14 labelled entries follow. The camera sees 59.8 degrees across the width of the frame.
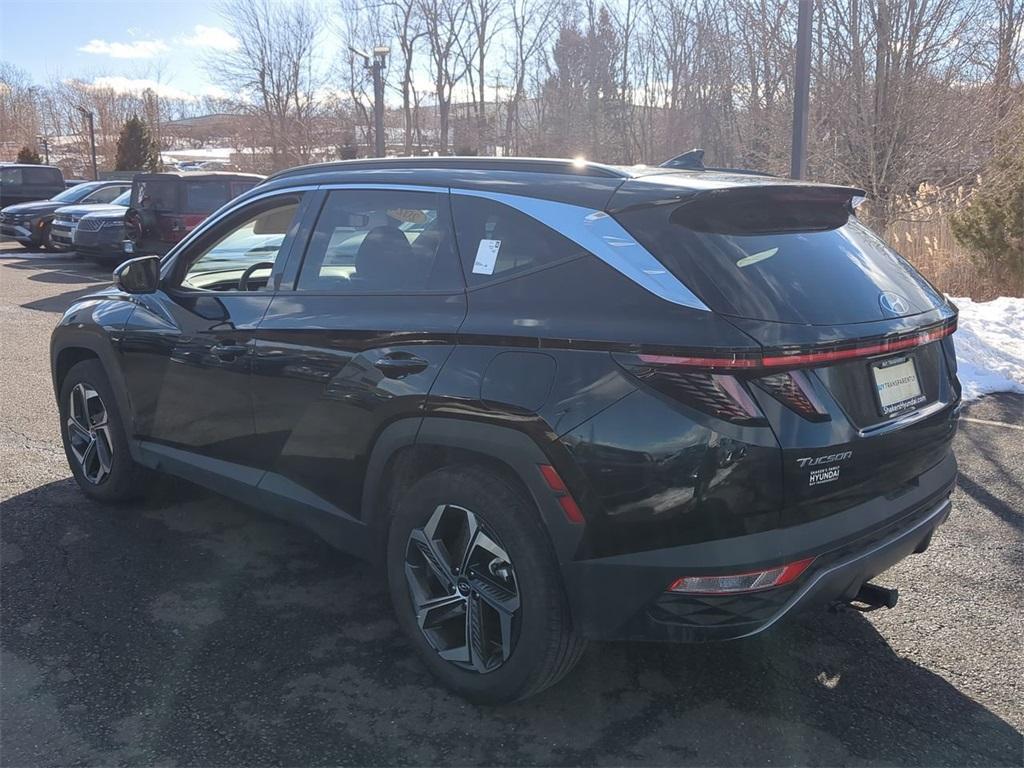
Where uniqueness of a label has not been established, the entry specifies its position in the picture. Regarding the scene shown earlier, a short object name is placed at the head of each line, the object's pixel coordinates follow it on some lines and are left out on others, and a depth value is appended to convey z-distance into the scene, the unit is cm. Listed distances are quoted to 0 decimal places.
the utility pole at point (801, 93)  841
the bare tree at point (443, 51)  4131
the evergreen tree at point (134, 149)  3750
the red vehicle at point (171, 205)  1390
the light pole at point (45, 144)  5157
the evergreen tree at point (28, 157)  3994
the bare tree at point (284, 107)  3878
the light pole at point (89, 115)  4351
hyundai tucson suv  249
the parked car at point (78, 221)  1585
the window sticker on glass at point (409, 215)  335
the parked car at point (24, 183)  2323
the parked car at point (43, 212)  1886
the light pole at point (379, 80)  2028
